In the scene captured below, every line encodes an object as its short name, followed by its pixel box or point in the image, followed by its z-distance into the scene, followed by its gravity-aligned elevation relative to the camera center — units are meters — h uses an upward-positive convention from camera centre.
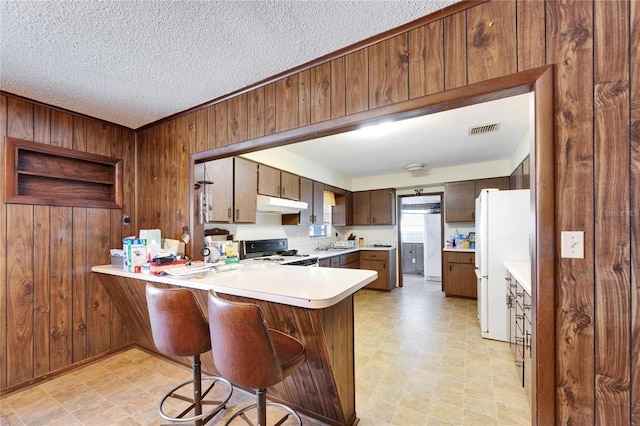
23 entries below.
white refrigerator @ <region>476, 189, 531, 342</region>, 2.97 -0.37
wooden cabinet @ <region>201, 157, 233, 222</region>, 2.68 +0.27
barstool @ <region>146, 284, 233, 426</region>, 1.49 -0.63
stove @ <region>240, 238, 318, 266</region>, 3.48 -0.57
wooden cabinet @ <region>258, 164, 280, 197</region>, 3.44 +0.44
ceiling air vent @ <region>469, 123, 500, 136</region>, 3.02 +0.97
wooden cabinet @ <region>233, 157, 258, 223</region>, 3.06 +0.28
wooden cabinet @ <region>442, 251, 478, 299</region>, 4.54 -1.07
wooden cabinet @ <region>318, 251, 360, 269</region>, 4.19 -0.83
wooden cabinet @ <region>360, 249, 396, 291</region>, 5.24 -1.04
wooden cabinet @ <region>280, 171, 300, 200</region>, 3.83 +0.42
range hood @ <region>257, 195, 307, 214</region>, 3.39 +0.12
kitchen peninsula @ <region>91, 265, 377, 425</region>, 1.40 -0.57
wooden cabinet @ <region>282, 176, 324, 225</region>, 4.25 +0.15
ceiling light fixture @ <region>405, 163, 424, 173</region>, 4.66 +0.81
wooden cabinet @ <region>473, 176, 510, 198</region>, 4.49 +0.50
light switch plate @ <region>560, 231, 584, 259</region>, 1.13 -0.14
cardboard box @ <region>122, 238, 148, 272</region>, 2.24 -0.34
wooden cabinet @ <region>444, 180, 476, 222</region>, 4.81 +0.22
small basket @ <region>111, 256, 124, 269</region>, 2.44 -0.44
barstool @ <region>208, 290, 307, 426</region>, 1.15 -0.60
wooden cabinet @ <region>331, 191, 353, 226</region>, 5.71 +0.06
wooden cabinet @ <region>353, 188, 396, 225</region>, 5.59 +0.13
